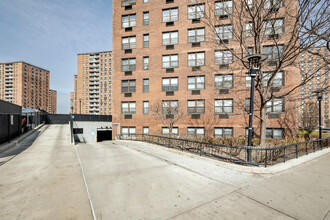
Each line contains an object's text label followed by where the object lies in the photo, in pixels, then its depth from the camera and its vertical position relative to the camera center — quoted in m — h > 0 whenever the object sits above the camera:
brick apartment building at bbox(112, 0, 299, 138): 17.92 +4.80
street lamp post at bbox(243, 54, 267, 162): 6.61 +1.77
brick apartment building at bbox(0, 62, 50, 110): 108.12 +21.53
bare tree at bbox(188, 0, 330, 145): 7.37 +4.50
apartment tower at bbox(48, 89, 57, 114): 169.05 +14.01
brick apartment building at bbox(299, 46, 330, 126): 84.79 +3.77
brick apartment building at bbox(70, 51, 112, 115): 98.19 +20.24
